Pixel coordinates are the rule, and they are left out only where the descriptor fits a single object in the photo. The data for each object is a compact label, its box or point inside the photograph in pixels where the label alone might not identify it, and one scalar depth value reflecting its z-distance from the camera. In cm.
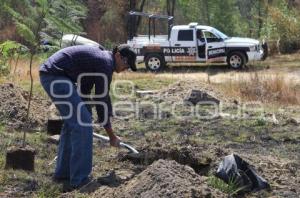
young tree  744
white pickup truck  2467
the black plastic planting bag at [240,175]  606
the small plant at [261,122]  1050
